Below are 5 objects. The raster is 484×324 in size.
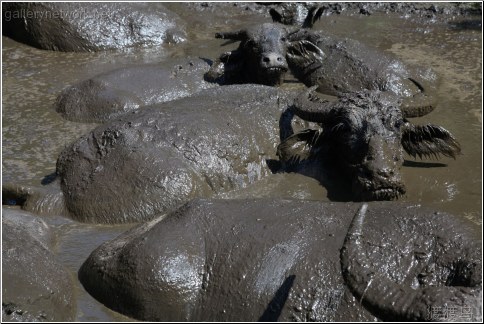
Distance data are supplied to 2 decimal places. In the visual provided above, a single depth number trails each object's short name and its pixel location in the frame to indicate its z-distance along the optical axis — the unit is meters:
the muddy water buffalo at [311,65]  11.16
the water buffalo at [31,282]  5.94
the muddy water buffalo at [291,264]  5.61
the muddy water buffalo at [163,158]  7.95
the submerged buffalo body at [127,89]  10.61
